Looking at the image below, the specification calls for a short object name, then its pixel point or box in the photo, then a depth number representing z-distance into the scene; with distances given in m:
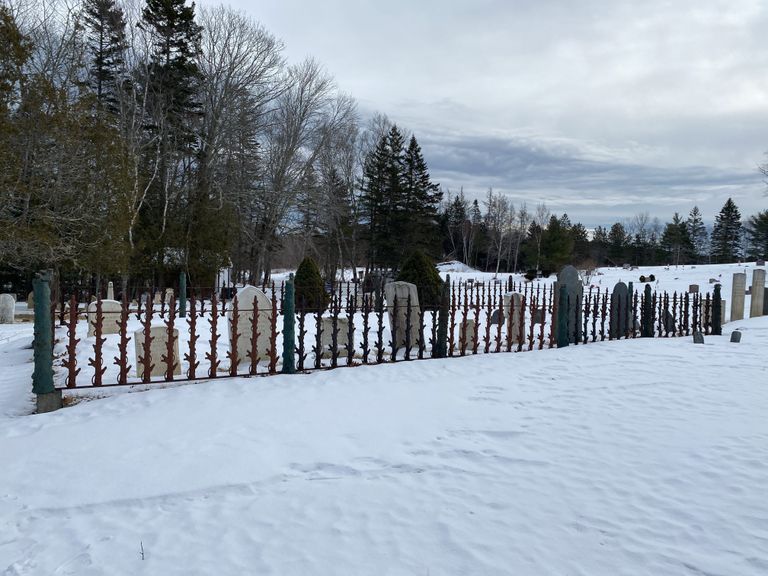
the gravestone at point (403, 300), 9.26
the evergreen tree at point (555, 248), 49.97
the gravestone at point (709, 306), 12.17
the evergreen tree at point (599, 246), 71.75
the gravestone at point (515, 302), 11.86
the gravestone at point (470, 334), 8.63
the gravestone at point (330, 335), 8.20
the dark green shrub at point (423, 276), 15.51
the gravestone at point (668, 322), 11.61
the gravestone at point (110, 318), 10.87
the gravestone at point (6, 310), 15.72
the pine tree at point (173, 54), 24.05
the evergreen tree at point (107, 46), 22.39
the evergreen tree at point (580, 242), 65.71
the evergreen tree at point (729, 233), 69.31
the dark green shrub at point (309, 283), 15.49
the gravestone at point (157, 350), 6.62
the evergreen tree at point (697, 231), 80.31
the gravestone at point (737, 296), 15.84
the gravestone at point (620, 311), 10.98
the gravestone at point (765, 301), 16.92
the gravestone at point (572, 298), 9.89
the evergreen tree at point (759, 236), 55.83
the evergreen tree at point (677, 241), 66.94
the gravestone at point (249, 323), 7.53
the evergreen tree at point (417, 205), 39.16
